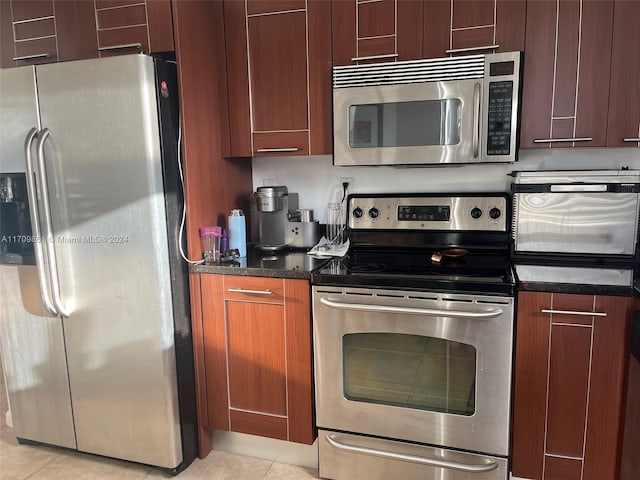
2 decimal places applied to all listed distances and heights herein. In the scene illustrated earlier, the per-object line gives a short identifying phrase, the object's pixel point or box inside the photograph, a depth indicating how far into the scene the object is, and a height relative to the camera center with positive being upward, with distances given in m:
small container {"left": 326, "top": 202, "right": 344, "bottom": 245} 2.42 -0.25
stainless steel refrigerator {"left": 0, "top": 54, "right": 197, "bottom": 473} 1.91 -0.31
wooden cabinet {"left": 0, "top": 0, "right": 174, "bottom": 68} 2.01 +0.66
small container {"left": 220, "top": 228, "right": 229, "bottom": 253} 2.27 -0.31
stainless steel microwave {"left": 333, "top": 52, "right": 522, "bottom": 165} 1.87 +0.25
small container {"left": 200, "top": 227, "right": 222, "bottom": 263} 2.14 -0.29
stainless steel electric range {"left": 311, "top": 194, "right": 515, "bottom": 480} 1.72 -0.72
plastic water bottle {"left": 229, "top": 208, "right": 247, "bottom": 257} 2.27 -0.26
